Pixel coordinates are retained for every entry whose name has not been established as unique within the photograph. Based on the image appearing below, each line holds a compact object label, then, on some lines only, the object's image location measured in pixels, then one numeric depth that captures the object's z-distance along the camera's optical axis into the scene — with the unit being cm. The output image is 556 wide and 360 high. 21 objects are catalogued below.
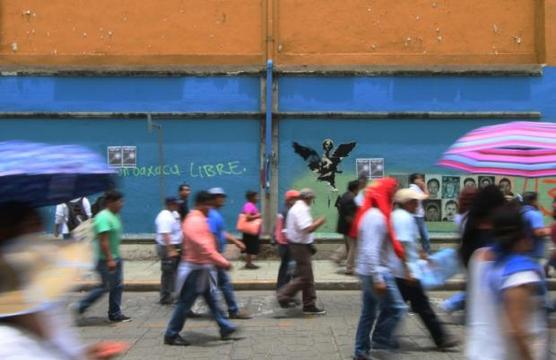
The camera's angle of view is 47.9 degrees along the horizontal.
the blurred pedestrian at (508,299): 303
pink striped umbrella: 470
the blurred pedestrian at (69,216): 1330
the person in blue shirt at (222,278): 821
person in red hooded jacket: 579
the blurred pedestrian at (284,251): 929
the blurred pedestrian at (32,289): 225
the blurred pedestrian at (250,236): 1234
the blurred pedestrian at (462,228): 538
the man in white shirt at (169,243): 905
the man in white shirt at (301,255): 852
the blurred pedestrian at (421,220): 1225
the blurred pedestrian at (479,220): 488
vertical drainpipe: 1429
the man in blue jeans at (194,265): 686
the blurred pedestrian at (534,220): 323
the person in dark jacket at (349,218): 1096
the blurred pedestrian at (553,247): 771
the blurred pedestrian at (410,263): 596
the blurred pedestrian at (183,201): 959
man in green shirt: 795
